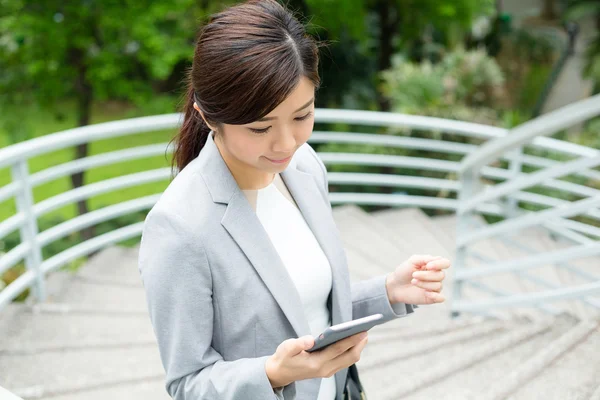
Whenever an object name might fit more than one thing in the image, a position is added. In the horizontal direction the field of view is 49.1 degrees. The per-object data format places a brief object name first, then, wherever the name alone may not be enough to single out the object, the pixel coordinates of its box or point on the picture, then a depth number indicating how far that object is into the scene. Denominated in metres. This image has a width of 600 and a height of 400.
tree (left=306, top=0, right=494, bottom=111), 8.63
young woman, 1.41
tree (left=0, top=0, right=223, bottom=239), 7.19
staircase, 3.01
